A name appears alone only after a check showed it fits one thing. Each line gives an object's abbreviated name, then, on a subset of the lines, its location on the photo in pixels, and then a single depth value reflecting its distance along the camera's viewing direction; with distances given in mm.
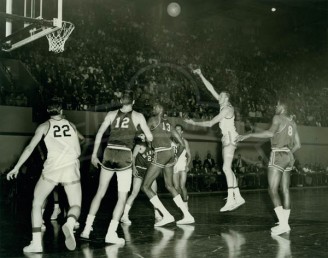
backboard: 8773
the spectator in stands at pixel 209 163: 17984
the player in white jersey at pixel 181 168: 9133
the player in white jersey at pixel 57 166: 5273
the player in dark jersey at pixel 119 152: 5902
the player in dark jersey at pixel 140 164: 7684
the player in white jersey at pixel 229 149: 8898
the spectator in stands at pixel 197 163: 17547
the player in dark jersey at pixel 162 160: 7160
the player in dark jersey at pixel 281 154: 6723
